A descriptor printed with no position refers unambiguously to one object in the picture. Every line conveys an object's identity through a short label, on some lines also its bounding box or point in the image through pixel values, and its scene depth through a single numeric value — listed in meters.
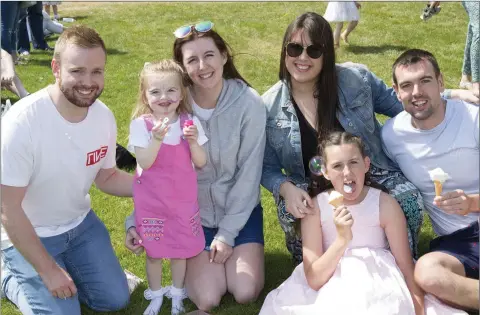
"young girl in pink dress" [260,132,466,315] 3.30
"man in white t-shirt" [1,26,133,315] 3.44
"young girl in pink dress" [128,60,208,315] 3.65
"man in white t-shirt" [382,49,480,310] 3.59
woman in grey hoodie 3.91
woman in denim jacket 3.97
